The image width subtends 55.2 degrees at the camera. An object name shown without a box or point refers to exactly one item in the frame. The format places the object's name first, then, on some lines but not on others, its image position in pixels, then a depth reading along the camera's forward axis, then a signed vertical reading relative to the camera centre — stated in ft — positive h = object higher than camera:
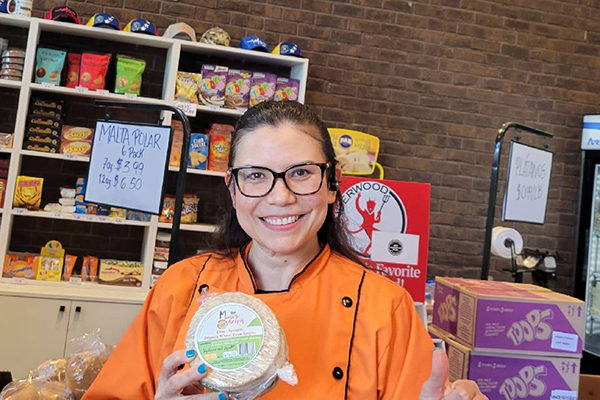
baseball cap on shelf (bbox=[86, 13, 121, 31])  12.37 +3.77
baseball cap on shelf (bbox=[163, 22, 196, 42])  12.94 +3.91
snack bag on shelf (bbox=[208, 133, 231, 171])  13.14 +1.32
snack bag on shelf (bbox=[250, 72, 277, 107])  13.17 +2.92
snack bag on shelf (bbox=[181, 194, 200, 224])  13.12 -0.08
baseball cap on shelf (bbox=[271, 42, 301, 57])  13.39 +3.91
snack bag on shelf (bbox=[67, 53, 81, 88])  12.57 +2.70
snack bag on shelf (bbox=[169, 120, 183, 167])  12.82 +1.22
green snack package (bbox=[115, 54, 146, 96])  12.66 +2.77
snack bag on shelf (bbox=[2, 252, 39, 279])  12.17 -1.66
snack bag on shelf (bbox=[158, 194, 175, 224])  12.90 -0.16
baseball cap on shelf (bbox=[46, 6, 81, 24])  12.29 +3.79
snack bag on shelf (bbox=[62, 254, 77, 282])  12.57 -1.61
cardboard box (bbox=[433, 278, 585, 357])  7.30 -1.01
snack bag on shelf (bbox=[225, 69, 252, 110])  13.12 +2.88
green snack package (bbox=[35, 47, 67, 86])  12.26 +2.68
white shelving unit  12.01 +2.15
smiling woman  4.23 -0.60
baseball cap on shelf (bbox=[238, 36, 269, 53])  13.23 +3.91
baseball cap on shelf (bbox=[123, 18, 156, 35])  12.69 +3.84
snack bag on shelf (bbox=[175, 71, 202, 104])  12.78 +2.67
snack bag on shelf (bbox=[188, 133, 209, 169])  12.98 +1.27
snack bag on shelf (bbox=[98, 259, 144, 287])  12.68 -1.65
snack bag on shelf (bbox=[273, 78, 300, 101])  13.34 +2.96
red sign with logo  8.57 +0.02
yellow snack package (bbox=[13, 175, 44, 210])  12.20 -0.09
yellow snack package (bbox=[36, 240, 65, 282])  12.34 -1.55
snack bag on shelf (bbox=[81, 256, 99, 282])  12.77 -1.64
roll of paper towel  13.04 +0.04
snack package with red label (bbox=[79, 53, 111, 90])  12.46 +2.72
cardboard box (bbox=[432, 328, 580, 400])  7.33 -1.67
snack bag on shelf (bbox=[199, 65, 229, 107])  12.94 +2.80
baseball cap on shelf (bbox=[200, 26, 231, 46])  13.23 +3.96
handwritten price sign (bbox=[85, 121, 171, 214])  8.37 +0.48
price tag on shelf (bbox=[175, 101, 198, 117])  12.53 +2.14
